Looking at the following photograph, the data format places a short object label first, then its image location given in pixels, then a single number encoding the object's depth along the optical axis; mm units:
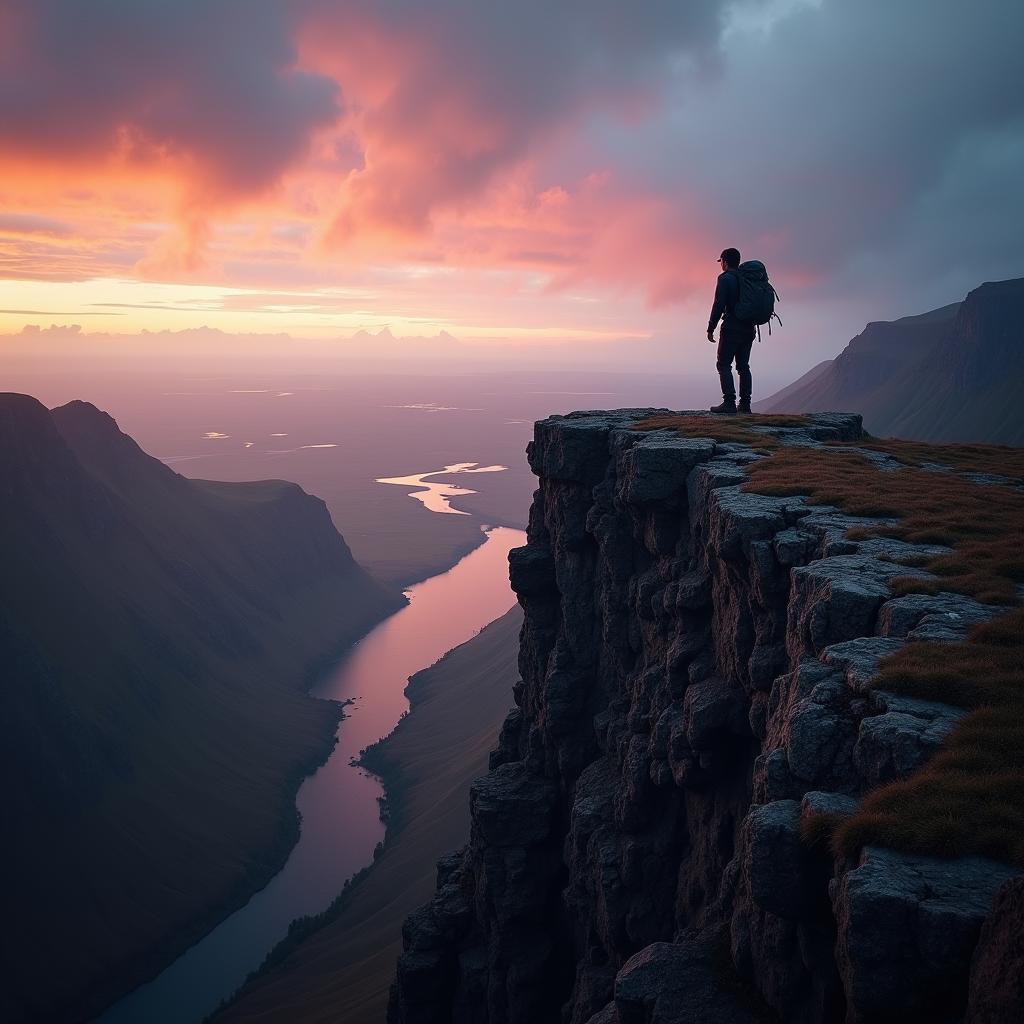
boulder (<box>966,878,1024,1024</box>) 7582
